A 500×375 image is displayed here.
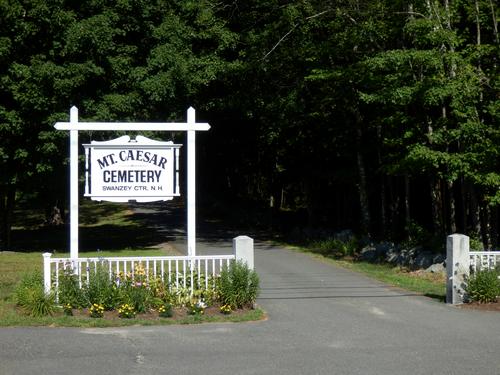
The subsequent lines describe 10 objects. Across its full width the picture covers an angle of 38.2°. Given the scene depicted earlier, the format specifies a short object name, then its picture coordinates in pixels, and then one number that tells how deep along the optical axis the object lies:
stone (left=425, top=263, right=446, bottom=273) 18.16
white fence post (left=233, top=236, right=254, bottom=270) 12.17
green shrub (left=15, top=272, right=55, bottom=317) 11.36
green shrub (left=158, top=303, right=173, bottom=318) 11.51
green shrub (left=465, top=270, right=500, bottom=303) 12.88
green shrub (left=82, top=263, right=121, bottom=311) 11.46
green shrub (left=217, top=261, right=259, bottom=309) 11.87
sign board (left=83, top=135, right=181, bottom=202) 12.54
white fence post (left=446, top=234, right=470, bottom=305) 13.09
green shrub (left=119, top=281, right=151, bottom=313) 11.48
